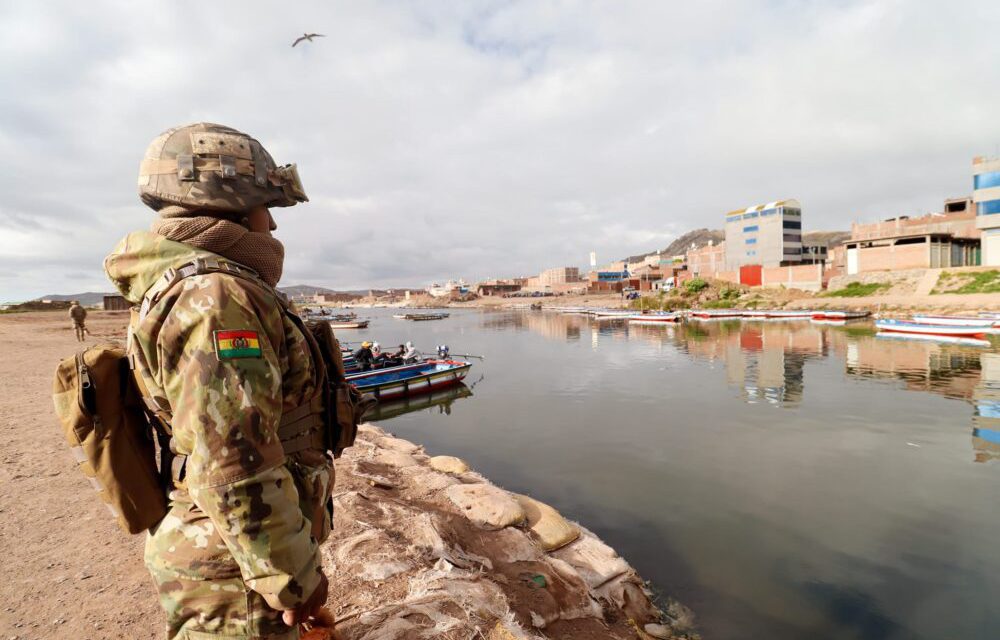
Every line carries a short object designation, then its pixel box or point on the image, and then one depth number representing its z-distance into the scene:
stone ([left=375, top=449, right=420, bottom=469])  8.53
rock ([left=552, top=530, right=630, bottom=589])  5.76
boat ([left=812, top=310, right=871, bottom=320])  49.50
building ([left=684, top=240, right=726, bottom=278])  90.75
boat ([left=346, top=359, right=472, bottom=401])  20.22
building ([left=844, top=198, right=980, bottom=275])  53.69
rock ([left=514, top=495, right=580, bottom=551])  6.22
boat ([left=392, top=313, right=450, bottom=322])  95.06
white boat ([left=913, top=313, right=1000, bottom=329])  33.78
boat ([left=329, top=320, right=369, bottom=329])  66.94
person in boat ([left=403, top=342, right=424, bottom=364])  24.05
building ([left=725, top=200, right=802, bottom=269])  78.69
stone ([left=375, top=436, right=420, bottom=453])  10.30
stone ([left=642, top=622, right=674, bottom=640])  5.37
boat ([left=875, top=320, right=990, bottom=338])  32.84
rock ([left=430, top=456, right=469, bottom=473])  8.95
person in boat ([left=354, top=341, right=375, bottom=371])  22.50
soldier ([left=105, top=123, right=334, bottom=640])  1.59
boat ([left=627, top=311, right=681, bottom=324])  58.91
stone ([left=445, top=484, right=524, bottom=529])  6.28
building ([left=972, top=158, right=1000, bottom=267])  51.16
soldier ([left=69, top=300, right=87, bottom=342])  24.55
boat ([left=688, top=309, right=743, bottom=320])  62.28
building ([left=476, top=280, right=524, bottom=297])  193.12
